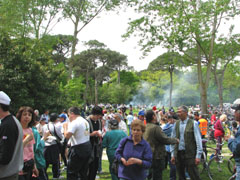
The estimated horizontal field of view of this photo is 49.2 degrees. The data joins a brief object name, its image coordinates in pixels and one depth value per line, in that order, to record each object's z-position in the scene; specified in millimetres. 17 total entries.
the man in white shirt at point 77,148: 4676
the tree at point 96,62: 49344
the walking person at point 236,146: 3515
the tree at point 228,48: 18341
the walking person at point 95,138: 5457
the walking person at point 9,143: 2678
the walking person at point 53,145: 6416
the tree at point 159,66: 50094
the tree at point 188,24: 15273
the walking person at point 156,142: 4816
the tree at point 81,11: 21688
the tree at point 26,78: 14242
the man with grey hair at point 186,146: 4940
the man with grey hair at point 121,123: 7457
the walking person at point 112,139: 5309
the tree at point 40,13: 19984
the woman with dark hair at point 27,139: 3729
